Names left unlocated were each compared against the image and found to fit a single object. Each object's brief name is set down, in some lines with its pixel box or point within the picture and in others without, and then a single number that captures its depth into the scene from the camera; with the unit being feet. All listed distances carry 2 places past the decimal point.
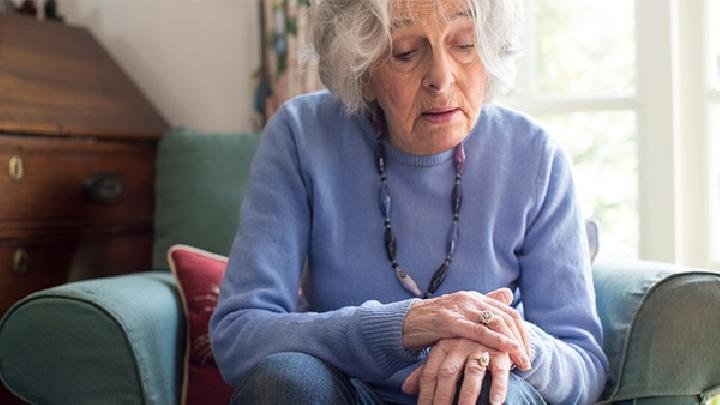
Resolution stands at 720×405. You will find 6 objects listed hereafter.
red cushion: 5.29
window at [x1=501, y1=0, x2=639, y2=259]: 7.64
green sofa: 4.10
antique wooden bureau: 6.38
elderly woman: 4.13
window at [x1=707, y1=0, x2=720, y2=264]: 7.07
